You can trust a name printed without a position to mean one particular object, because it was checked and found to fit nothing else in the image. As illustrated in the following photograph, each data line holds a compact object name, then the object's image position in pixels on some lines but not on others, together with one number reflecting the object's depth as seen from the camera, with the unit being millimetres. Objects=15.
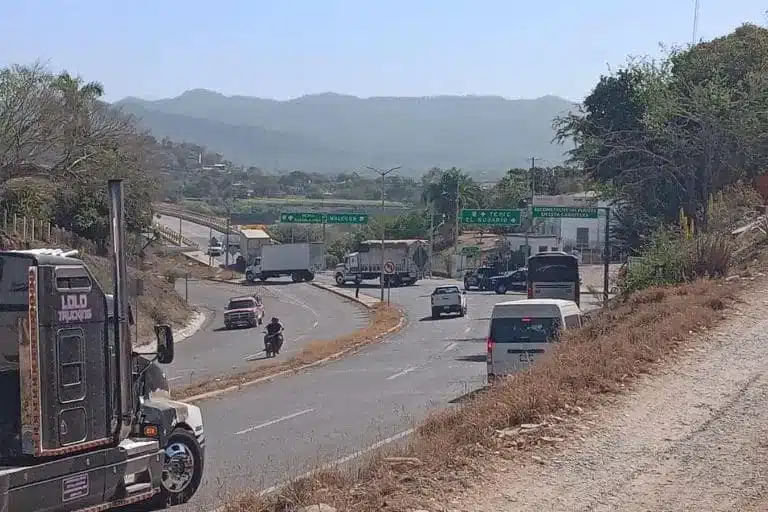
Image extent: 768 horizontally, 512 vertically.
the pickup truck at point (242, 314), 58688
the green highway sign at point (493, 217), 78500
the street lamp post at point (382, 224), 66919
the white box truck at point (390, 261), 85312
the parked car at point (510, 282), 73562
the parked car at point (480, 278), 76750
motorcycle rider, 38906
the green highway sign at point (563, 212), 68062
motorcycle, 39125
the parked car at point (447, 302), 54875
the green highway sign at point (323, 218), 80188
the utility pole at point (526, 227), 76394
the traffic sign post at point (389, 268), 74338
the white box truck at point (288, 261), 90562
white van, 20984
